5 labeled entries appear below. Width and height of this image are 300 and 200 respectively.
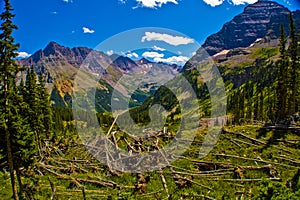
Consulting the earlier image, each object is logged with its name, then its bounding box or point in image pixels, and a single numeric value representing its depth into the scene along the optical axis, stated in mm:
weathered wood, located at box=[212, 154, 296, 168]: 23078
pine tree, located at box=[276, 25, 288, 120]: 56481
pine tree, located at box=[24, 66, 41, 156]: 55156
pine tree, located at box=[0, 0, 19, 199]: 23078
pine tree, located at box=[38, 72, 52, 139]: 65500
